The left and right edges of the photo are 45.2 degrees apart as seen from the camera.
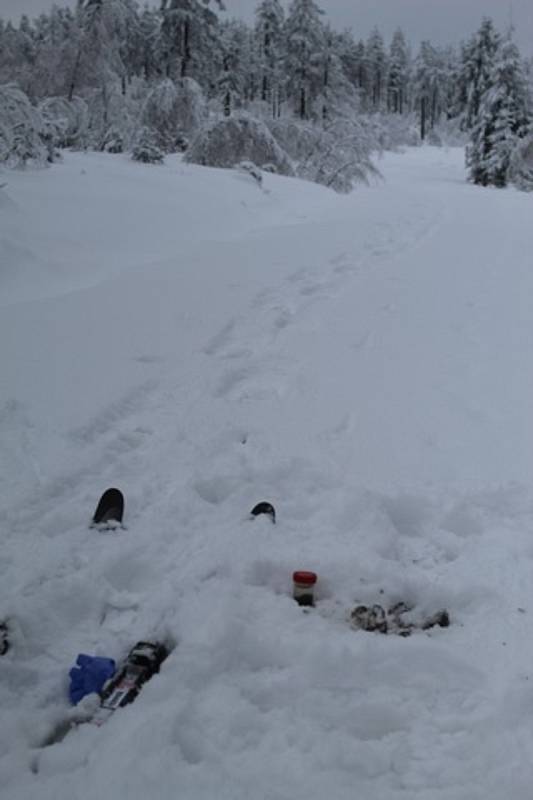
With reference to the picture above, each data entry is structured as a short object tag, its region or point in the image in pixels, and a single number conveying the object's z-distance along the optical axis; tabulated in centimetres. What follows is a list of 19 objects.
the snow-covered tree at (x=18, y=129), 838
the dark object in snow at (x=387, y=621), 246
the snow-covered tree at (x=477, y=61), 3516
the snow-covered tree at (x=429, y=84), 5330
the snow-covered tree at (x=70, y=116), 1558
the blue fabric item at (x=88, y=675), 216
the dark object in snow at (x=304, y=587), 257
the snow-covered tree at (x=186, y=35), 2212
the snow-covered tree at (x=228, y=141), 1594
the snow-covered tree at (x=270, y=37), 3250
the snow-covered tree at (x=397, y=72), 5825
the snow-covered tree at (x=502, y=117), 2541
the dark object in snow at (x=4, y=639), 233
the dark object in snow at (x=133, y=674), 212
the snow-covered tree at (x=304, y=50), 2966
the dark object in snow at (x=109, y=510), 301
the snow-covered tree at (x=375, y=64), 5603
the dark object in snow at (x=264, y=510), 307
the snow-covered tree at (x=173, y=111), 1784
